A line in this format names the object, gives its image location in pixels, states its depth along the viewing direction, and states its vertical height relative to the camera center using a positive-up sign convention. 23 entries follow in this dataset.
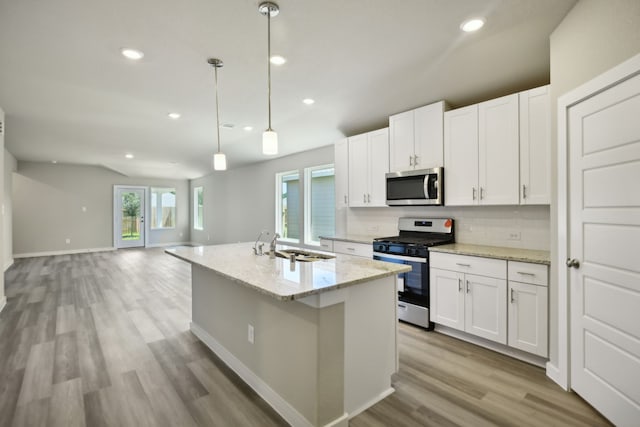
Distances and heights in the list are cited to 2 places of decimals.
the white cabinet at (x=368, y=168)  3.92 +0.61
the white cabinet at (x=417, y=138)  3.32 +0.85
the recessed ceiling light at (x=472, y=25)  2.02 +1.26
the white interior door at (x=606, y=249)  1.65 -0.21
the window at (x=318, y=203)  5.41 +0.20
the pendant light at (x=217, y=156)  2.56 +0.55
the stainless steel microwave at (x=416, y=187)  3.30 +0.30
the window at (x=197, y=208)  10.37 +0.20
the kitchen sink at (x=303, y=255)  2.64 -0.37
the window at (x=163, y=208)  10.17 +0.20
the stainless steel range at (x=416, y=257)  3.14 -0.46
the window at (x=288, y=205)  6.20 +0.18
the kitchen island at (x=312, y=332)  1.69 -0.75
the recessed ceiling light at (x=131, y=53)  2.38 +1.26
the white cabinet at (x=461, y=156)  3.05 +0.58
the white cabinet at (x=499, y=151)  2.78 +0.58
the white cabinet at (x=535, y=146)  2.60 +0.57
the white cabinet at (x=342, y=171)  4.40 +0.61
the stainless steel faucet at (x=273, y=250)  2.57 -0.32
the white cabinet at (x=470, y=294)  2.62 -0.73
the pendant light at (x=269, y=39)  1.87 +1.19
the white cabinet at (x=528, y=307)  2.38 -0.75
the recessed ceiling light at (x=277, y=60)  2.51 +1.27
